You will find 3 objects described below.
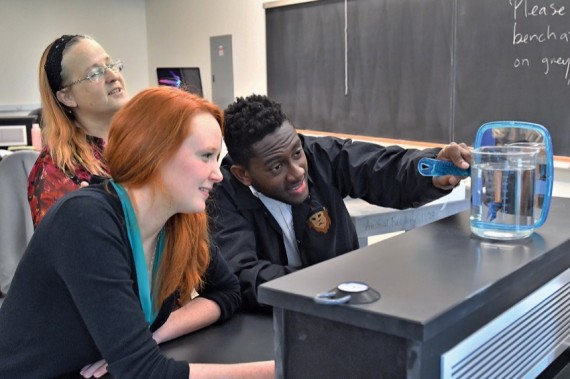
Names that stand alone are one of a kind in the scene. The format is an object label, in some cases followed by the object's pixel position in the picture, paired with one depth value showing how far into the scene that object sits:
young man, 1.54
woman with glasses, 1.64
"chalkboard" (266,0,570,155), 3.10
